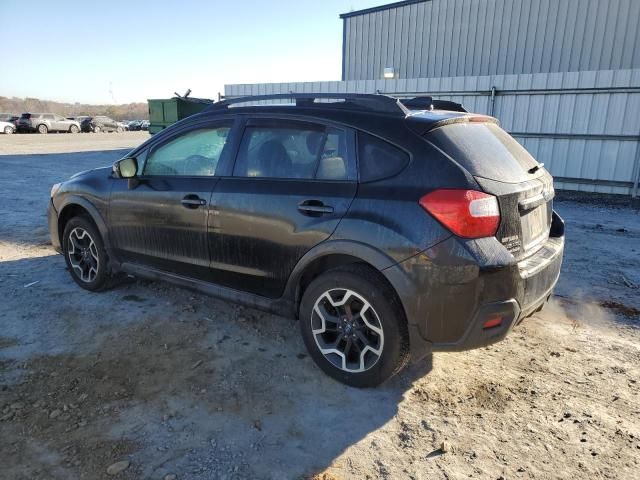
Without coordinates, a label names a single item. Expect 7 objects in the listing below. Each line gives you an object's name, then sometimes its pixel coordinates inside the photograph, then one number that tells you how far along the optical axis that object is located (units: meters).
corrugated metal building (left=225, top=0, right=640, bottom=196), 10.47
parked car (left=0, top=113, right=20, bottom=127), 34.95
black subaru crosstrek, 2.65
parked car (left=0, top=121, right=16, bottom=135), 33.25
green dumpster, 17.38
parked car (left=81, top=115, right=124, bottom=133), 40.59
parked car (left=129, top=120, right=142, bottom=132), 49.81
